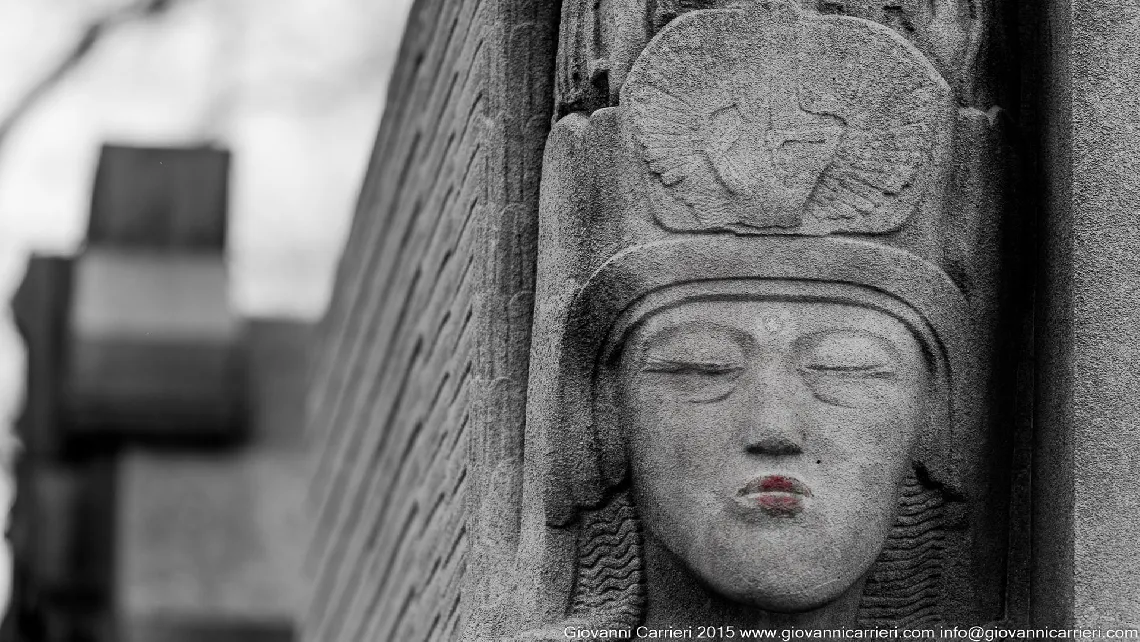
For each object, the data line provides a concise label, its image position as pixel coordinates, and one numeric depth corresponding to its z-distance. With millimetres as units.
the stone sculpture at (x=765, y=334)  5434
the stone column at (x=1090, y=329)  5426
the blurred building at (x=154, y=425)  11430
